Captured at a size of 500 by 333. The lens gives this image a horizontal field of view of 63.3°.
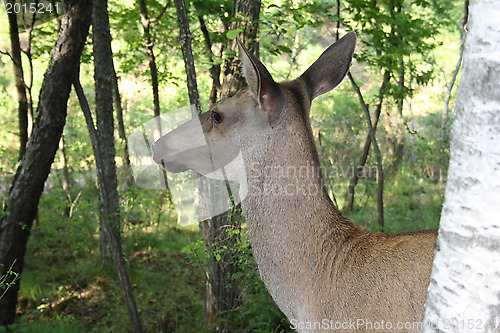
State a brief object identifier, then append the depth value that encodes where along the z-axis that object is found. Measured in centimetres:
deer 196
